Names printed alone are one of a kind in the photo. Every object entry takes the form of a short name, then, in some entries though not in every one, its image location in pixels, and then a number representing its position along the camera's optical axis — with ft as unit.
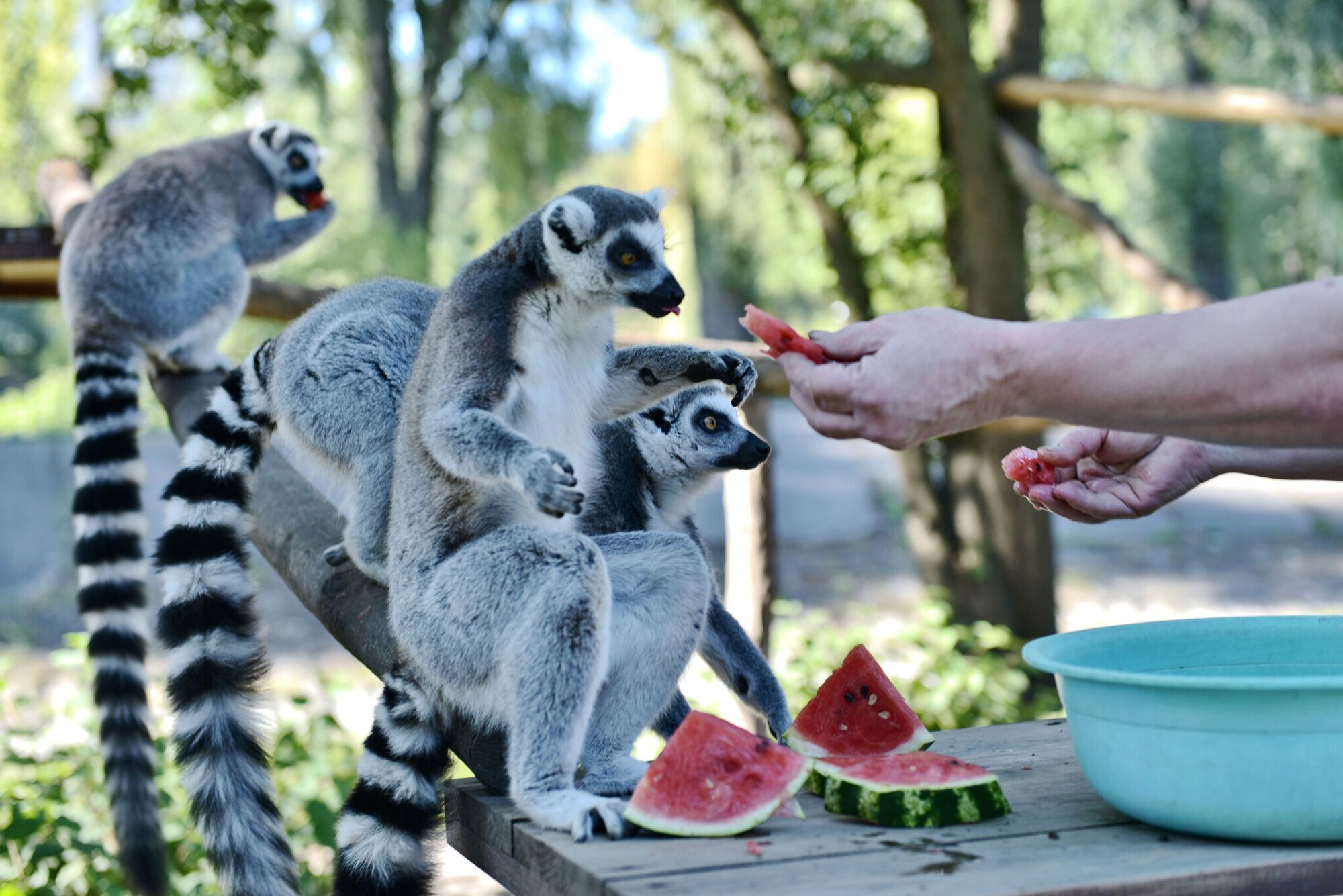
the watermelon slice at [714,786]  5.60
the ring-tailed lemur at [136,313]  11.89
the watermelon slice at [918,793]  5.63
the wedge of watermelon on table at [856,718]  7.64
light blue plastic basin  5.06
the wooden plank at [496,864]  5.85
